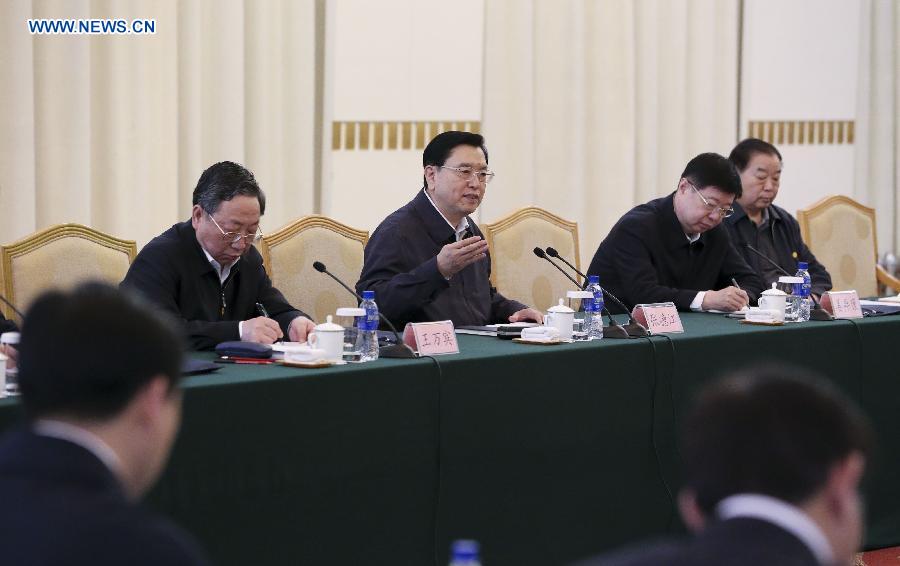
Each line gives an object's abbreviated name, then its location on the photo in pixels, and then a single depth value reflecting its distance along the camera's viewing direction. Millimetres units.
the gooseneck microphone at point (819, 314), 7570
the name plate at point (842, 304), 7696
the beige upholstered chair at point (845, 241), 10691
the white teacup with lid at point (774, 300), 7551
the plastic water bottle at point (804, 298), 7677
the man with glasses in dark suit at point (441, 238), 7290
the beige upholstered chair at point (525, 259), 8605
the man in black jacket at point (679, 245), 8237
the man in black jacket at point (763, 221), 9503
